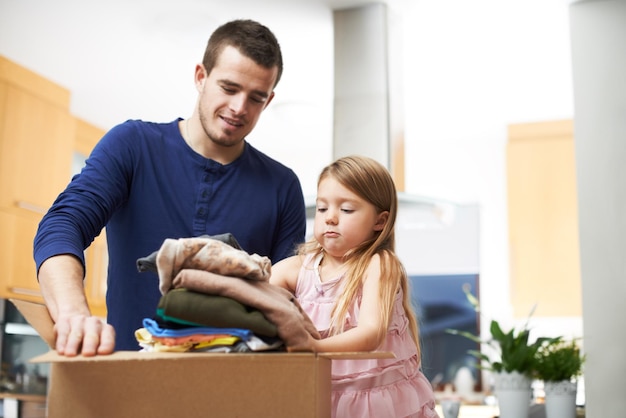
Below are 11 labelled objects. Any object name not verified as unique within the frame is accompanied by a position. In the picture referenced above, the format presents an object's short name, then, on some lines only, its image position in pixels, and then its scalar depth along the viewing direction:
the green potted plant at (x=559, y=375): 2.70
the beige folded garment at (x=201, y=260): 0.91
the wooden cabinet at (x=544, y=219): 4.83
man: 1.56
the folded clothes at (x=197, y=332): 0.90
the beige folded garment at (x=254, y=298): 0.91
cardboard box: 0.87
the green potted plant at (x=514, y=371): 2.69
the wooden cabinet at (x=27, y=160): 4.22
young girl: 1.19
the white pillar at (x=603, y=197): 2.88
